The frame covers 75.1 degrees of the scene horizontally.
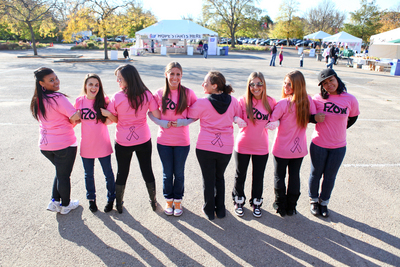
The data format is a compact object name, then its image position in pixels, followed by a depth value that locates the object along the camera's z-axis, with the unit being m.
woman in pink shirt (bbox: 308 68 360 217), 3.09
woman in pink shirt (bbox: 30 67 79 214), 2.96
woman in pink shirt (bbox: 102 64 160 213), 2.97
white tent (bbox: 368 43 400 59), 26.80
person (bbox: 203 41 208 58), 26.71
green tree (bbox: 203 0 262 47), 48.47
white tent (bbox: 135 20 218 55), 30.00
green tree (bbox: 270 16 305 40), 55.22
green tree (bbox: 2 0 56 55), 24.57
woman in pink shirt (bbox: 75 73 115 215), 3.08
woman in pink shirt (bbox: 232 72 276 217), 3.02
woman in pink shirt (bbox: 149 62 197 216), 3.06
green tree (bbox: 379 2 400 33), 41.03
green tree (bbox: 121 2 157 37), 23.70
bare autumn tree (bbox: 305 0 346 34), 63.12
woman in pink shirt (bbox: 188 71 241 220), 2.94
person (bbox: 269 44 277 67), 20.36
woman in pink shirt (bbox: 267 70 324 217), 3.00
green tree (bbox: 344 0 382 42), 42.23
